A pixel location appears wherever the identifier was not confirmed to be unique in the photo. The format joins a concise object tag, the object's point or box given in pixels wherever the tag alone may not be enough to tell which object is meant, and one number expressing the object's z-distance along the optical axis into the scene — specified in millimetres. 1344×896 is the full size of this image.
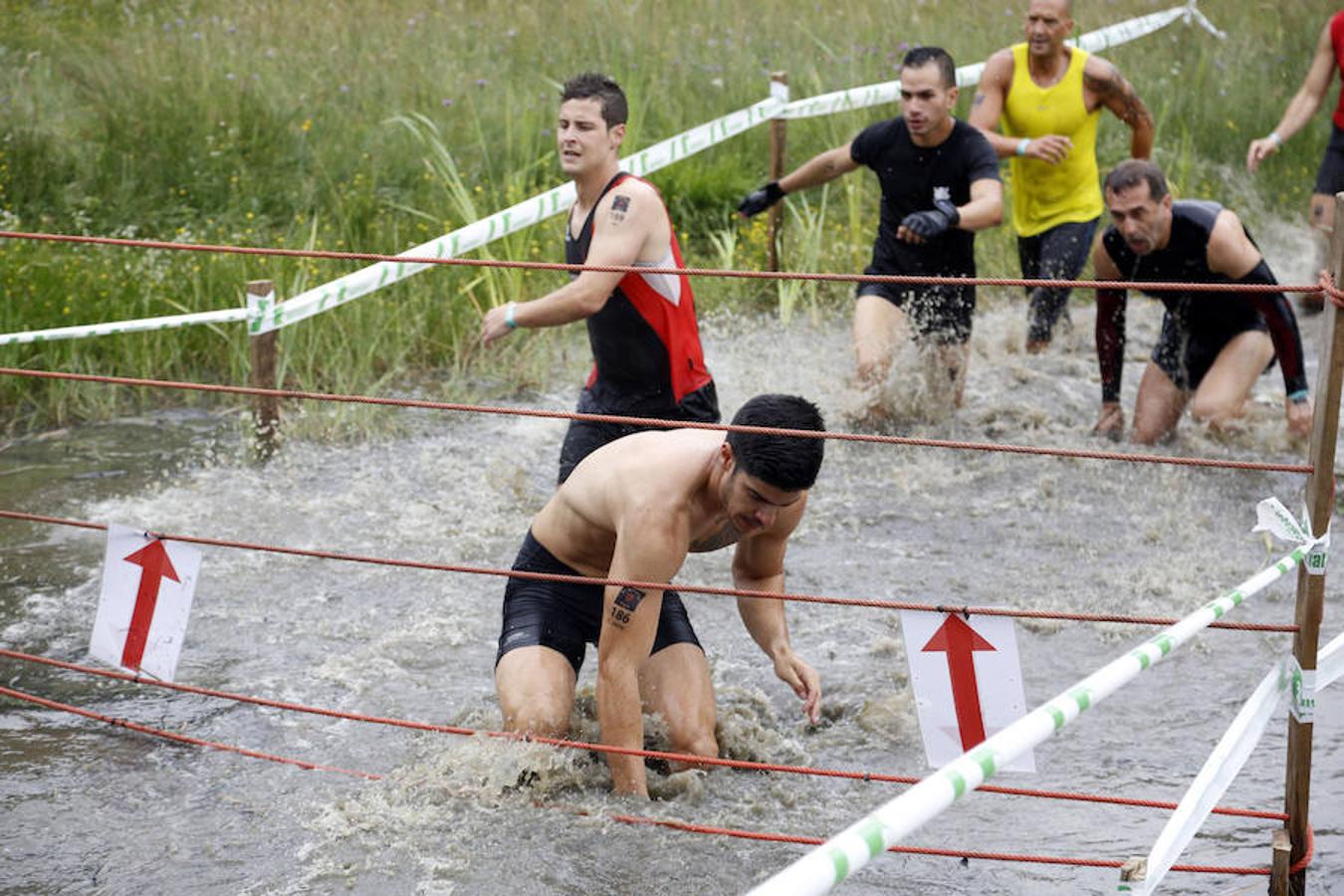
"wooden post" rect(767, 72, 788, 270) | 17625
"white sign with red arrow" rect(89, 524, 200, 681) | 7465
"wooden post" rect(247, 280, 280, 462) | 12711
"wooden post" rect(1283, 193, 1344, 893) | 6078
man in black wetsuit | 12578
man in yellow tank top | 15156
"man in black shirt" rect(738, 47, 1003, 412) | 13258
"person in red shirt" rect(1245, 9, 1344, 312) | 15758
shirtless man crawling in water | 7359
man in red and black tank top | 9734
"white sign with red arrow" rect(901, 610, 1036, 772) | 6398
